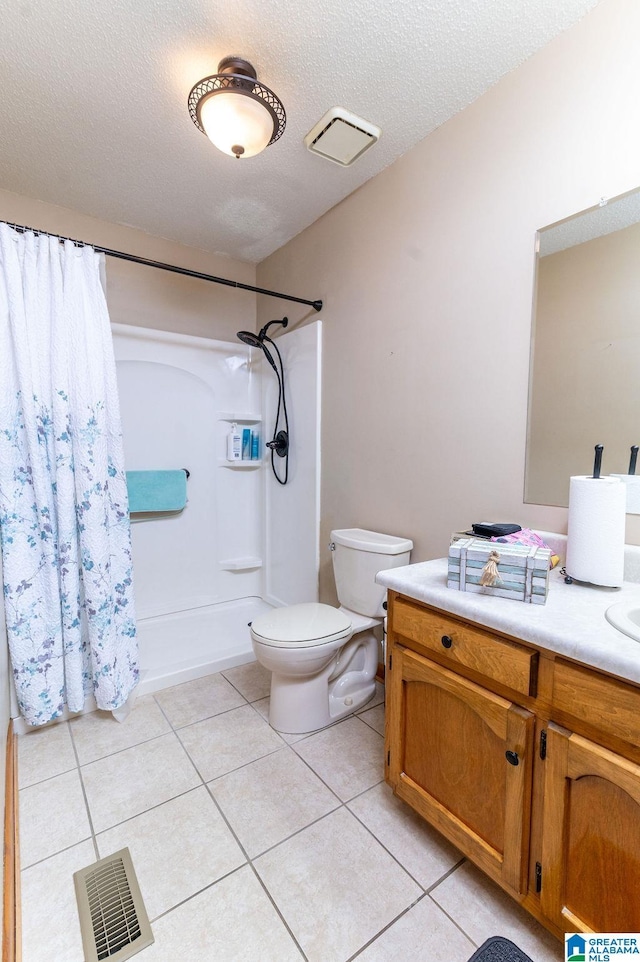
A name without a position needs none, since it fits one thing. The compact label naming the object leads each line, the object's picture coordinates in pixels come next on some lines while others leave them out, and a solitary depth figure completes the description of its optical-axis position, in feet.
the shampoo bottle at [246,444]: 9.44
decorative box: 3.26
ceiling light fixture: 4.22
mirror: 3.83
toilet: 5.32
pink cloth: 4.07
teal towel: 7.91
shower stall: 7.95
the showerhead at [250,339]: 8.04
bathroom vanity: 2.54
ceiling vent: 5.13
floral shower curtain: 5.27
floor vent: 3.21
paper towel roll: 3.51
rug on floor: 3.10
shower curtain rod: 5.73
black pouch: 4.07
